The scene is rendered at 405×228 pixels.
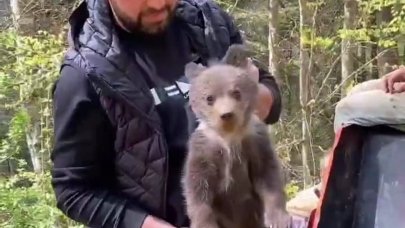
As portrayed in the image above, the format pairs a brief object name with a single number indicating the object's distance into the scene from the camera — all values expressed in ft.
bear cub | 8.03
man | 8.39
